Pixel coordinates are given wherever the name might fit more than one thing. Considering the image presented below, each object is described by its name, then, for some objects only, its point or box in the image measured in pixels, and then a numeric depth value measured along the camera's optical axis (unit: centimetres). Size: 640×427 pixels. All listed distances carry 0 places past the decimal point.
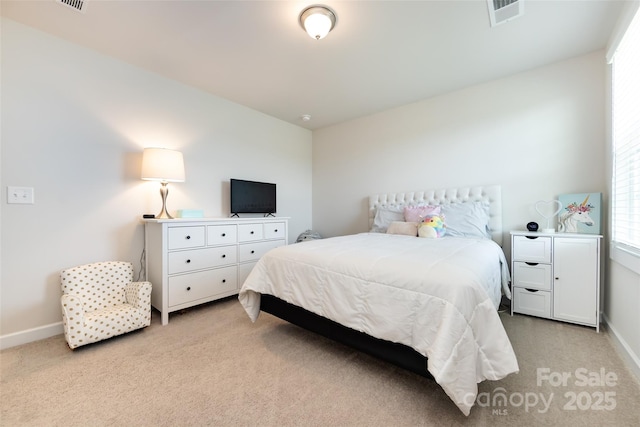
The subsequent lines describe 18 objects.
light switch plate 196
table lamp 242
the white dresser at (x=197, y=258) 236
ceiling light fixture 183
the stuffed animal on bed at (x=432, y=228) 269
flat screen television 331
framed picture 231
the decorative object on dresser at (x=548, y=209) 254
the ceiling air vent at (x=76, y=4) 180
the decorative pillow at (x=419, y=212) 296
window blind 169
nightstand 214
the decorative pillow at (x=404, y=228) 292
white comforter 114
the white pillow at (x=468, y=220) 274
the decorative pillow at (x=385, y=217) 338
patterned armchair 183
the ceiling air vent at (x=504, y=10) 181
